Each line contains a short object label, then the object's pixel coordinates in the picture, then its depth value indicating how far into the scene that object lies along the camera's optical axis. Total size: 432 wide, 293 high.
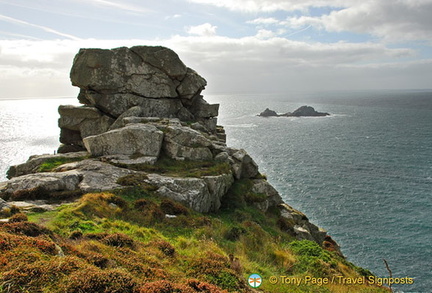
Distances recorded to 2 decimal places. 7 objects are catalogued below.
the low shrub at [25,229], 11.92
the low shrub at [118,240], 13.08
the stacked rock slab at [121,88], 39.50
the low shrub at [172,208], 20.40
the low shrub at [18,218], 13.89
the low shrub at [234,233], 18.61
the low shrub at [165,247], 13.32
